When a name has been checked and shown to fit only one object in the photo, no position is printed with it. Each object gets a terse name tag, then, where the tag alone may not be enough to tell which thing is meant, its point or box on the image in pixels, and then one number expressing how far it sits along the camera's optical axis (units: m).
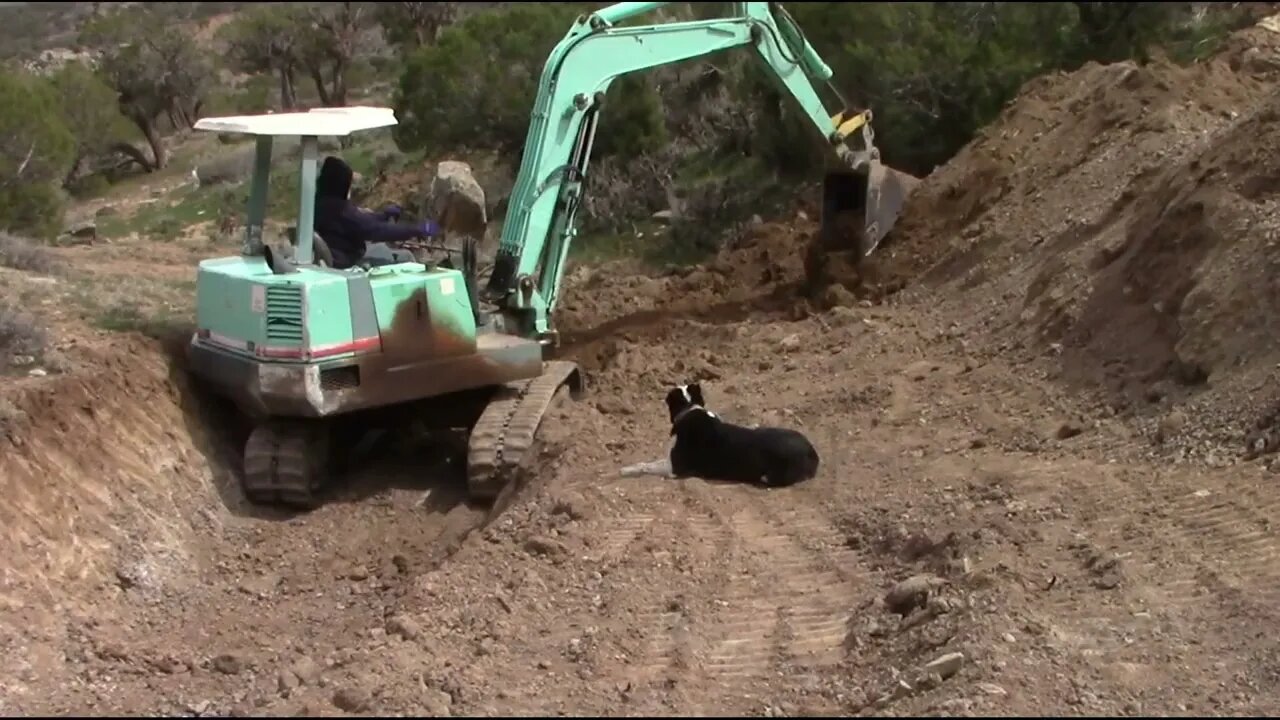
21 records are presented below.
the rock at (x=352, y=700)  5.39
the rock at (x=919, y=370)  10.33
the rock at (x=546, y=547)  7.13
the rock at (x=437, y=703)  5.31
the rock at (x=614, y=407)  10.05
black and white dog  8.24
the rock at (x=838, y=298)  12.70
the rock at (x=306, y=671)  5.91
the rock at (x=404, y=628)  6.18
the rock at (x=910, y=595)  6.22
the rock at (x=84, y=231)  17.01
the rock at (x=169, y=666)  6.70
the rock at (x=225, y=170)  22.16
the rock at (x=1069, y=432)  8.60
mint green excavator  8.60
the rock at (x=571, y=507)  7.58
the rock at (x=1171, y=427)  8.05
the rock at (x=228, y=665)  6.62
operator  9.38
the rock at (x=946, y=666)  5.36
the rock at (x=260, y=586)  8.02
